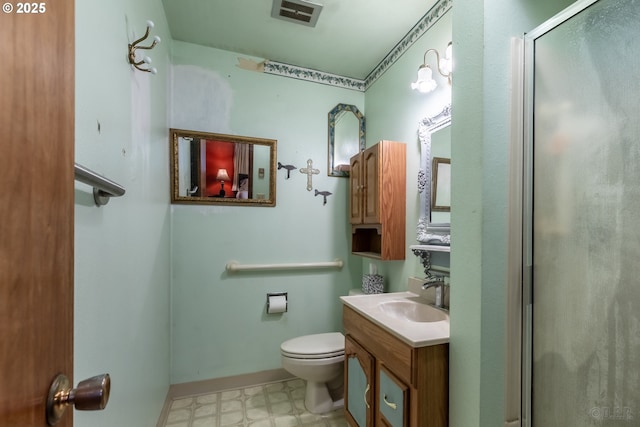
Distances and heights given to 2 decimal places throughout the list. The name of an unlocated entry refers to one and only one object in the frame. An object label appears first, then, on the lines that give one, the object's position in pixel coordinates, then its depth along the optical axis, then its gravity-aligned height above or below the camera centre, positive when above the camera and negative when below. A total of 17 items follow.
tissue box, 2.05 -0.54
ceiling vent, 1.59 +1.23
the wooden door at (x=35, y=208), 0.29 +0.00
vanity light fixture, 1.46 +0.77
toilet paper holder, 2.12 -0.69
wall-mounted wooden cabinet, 1.82 +0.12
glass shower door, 0.69 +0.00
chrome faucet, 1.43 -0.42
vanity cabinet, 0.98 -0.69
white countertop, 0.99 -0.47
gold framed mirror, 1.97 +0.33
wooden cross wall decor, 2.29 +0.34
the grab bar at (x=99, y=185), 0.61 +0.07
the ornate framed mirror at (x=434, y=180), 1.53 +0.20
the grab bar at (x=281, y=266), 2.07 -0.43
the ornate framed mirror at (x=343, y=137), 2.35 +0.67
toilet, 1.72 -0.98
